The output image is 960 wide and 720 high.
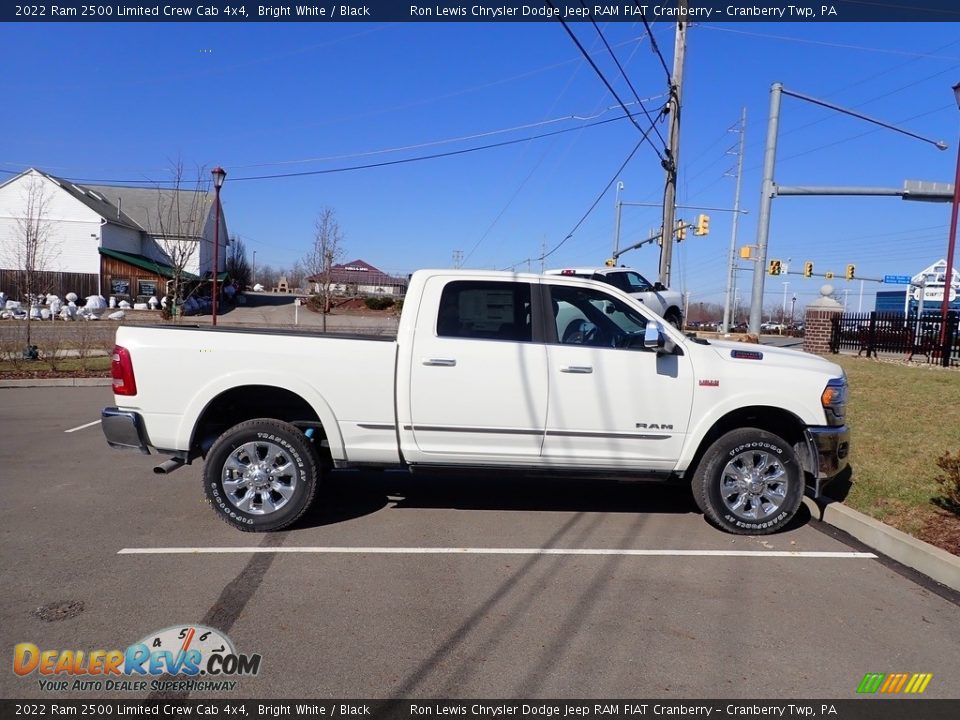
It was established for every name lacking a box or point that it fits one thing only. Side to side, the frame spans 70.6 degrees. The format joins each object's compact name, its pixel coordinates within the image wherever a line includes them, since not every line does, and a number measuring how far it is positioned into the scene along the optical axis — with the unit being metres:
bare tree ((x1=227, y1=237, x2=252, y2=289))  54.94
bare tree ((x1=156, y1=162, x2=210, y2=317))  25.33
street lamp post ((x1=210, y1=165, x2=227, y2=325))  21.32
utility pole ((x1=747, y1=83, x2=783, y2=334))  17.83
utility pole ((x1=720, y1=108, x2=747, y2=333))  41.70
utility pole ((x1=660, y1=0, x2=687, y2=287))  15.44
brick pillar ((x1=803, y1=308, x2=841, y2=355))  19.14
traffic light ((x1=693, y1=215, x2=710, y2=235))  24.56
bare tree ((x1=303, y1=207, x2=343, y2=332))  28.56
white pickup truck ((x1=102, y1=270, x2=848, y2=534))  5.27
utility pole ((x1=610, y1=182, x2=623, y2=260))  38.12
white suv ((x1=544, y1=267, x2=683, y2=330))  14.52
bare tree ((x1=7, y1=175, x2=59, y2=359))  20.44
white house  40.97
